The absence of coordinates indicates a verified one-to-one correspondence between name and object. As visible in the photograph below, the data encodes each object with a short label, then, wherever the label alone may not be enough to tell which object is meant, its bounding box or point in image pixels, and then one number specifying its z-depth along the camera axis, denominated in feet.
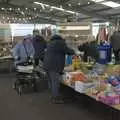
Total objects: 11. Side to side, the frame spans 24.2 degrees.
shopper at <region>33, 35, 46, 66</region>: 27.42
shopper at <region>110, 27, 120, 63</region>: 20.95
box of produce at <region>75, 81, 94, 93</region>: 16.61
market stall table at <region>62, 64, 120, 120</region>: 13.59
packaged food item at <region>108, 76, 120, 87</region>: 15.88
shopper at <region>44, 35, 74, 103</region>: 19.43
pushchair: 23.70
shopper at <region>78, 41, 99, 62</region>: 21.36
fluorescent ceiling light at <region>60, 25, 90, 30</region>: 28.32
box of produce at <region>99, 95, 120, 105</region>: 13.84
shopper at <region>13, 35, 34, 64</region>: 25.70
